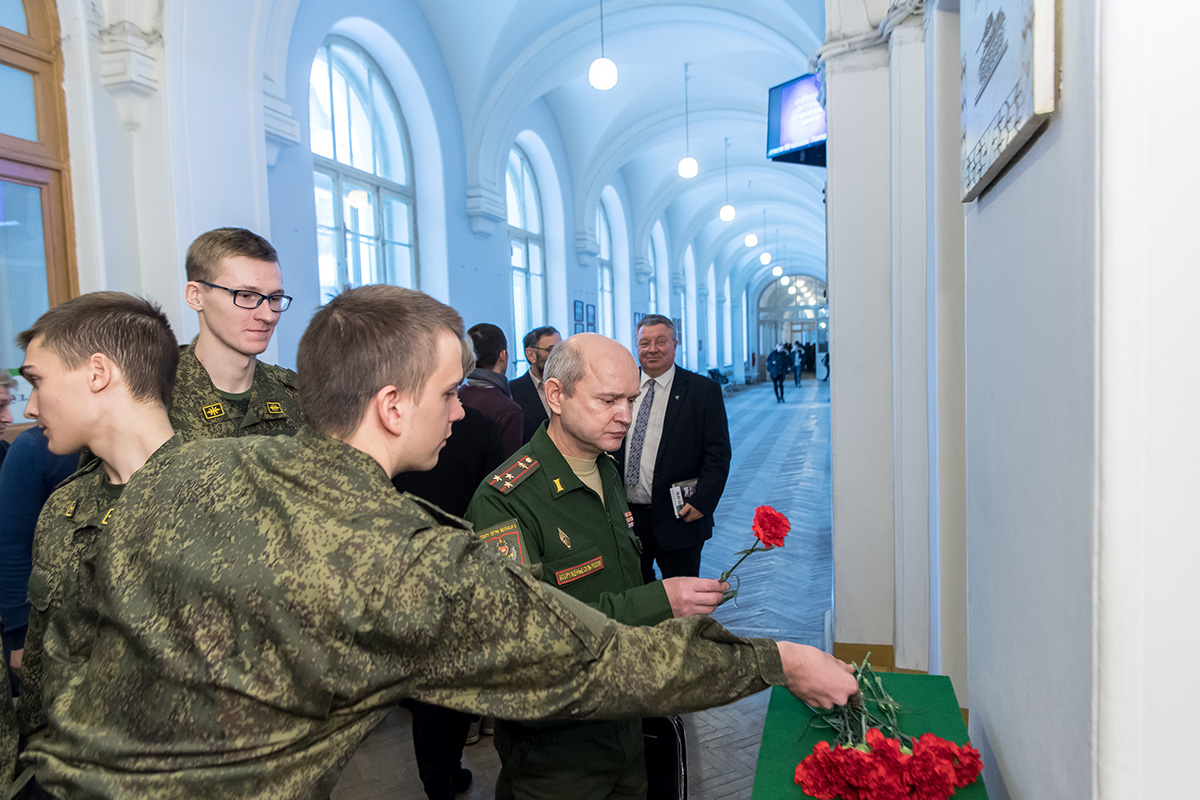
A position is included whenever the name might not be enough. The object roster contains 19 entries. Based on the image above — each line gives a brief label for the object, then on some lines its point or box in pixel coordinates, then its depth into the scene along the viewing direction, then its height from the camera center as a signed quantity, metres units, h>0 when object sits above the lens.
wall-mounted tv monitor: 6.36 +1.85
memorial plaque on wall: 1.07 +0.42
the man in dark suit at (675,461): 3.83 -0.54
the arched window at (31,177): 4.58 +1.14
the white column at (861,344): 4.01 +0.01
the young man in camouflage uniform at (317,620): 1.04 -0.34
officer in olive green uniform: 1.79 -0.45
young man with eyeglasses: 2.32 +0.10
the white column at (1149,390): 0.83 -0.06
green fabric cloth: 1.48 -0.80
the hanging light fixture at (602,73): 8.26 +2.93
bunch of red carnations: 1.35 -0.73
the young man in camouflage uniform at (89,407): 1.67 -0.08
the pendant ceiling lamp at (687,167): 12.41 +2.89
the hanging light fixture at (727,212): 15.28 +2.66
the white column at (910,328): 3.63 +0.07
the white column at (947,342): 2.86 +0.00
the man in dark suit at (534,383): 4.71 -0.16
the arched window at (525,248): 12.56 +1.80
